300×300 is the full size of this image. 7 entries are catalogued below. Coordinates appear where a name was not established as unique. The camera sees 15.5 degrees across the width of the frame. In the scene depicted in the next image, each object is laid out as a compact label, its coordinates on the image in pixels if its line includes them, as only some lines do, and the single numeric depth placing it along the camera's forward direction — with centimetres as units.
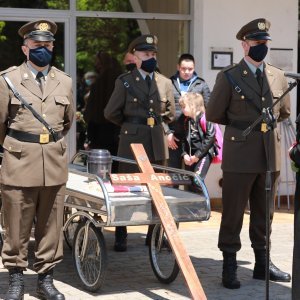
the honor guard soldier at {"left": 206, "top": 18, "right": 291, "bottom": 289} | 901
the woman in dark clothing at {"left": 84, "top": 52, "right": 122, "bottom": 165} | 1424
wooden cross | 788
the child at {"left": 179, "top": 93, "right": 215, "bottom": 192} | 1185
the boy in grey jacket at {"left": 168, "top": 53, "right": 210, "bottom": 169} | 1224
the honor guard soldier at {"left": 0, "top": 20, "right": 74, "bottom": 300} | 816
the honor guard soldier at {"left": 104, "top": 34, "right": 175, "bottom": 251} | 1070
